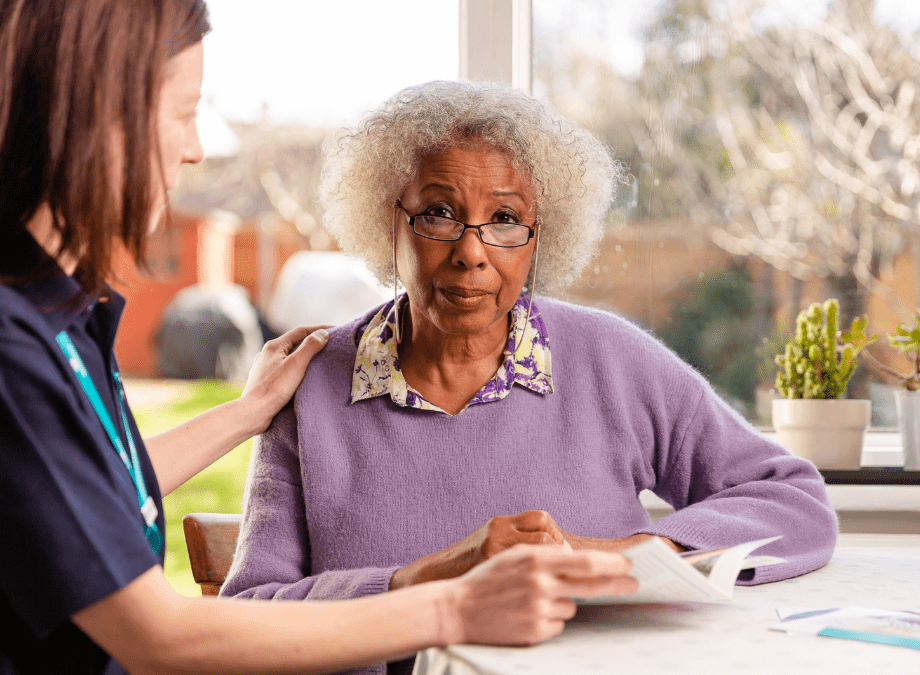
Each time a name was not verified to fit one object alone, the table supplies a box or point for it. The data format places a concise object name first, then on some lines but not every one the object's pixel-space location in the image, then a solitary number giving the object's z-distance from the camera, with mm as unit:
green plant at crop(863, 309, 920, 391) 1902
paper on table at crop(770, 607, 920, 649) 870
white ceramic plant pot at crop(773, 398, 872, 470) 1923
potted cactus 1928
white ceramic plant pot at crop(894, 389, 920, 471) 1937
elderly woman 1402
